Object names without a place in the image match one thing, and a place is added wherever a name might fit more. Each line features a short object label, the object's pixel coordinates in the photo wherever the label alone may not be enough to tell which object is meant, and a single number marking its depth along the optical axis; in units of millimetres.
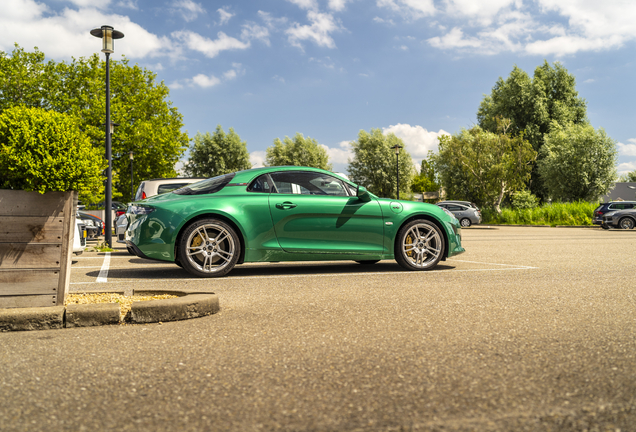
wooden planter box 4059
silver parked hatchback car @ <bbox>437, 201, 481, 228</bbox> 32938
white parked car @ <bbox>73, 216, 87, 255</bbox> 9453
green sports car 6566
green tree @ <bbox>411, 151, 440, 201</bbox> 101688
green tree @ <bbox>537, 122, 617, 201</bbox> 36594
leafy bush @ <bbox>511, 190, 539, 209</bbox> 35219
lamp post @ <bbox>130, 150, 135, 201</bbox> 35406
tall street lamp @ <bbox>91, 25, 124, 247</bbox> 13656
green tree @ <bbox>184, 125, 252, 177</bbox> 62156
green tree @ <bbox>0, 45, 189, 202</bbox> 35969
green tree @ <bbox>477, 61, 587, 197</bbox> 42844
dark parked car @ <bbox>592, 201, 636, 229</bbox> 26953
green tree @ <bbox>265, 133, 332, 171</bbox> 66875
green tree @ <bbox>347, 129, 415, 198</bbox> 61938
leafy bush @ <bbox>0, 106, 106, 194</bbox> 3930
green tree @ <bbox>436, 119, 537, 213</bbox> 36469
